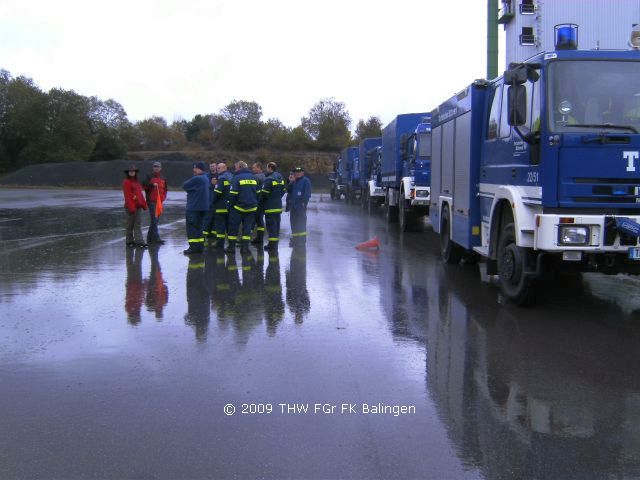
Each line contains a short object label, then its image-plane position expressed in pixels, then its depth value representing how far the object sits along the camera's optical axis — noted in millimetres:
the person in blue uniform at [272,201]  13406
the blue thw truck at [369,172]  26814
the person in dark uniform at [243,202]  12625
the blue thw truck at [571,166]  7016
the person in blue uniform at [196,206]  12617
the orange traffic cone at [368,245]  14156
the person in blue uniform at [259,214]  13531
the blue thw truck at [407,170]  17391
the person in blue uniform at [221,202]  12922
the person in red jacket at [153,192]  14203
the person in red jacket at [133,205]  13195
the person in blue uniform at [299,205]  14516
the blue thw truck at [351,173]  35062
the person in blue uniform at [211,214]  13673
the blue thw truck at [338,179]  40484
